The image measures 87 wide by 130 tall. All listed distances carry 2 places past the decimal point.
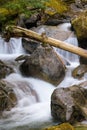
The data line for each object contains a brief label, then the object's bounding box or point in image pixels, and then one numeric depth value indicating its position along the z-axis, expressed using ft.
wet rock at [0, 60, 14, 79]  43.38
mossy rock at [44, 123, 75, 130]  23.65
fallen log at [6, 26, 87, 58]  35.88
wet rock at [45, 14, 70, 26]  60.18
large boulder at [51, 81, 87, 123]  31.19
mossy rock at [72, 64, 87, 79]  43.93
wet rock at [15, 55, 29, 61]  47.74
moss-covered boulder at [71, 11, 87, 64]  48.74
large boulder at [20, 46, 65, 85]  42.70
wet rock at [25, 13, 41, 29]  57.73
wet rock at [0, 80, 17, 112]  35.70
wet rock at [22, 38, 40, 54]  51.29
